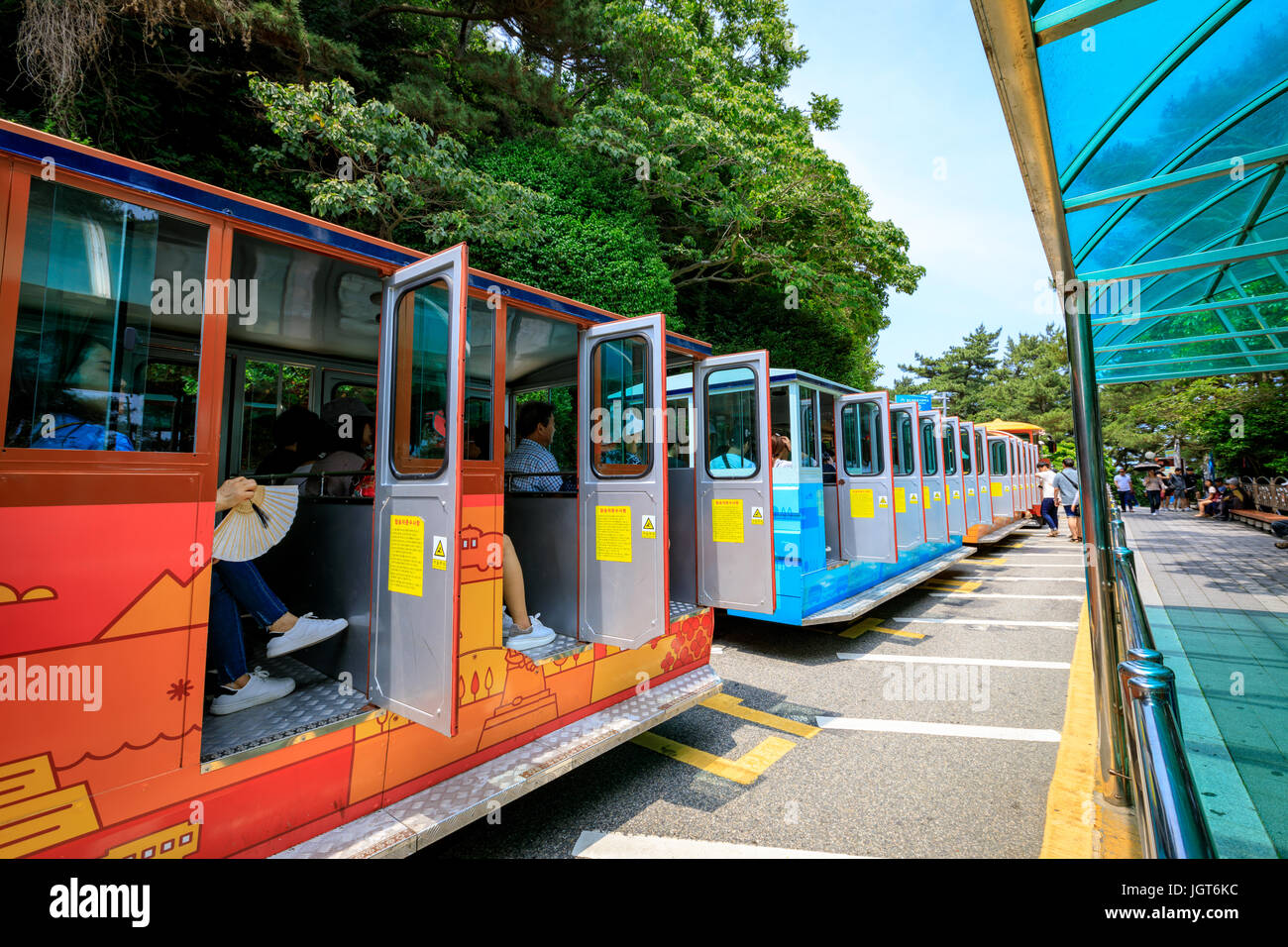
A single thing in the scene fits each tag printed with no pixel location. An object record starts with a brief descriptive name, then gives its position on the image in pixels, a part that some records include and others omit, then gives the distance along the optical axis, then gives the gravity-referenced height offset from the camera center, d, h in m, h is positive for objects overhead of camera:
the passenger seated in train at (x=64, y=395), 1.67 +0.34
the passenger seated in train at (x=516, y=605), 3.37 -0.60
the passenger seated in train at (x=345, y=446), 3.53 +0.40
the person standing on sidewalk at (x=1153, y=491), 20.81 +0.24
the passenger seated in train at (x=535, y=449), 3.99 +0.38
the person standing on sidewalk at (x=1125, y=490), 21.38 +0.30
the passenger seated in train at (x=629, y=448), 3.64 +0.35
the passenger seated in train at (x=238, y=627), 2.47 -0.57
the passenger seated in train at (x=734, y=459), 4.83 +0.37
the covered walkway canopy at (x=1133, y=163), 1.97 +1.82
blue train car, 5.26 +0.17
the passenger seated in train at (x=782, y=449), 5.99 +0.55
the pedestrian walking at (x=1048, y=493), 14.48 +0.14
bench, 12.15 -0.48
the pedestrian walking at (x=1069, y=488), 12.64 +0.23
